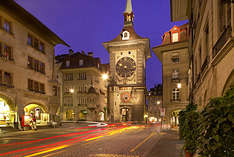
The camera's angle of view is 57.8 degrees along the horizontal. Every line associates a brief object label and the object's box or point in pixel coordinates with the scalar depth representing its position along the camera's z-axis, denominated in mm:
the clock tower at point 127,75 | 57250
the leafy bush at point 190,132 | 7797
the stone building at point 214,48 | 6480
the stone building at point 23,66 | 23156
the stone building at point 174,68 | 35719
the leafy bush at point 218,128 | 3232
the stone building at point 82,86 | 56781
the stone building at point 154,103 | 95625
